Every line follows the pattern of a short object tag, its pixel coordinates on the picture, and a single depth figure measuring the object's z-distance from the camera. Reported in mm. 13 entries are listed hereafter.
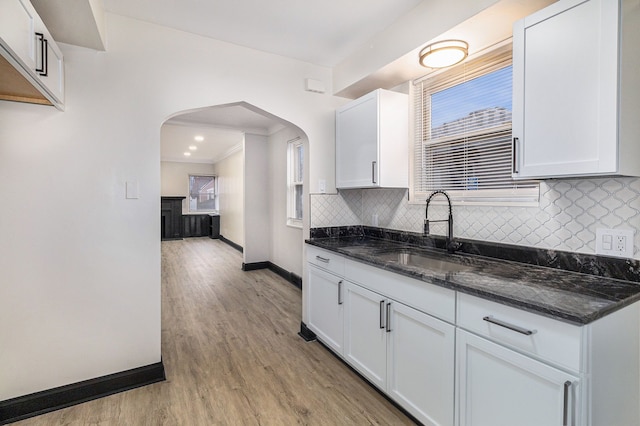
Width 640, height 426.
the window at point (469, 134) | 2090
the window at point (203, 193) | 11234
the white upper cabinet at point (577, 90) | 1322
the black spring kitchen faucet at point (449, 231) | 2344
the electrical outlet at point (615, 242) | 1520
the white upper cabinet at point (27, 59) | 1303
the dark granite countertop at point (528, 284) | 1181
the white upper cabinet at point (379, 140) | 2611
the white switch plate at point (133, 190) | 2289
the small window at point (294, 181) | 5055
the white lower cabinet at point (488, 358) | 1155
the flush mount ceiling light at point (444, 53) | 1974
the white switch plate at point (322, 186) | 3074
